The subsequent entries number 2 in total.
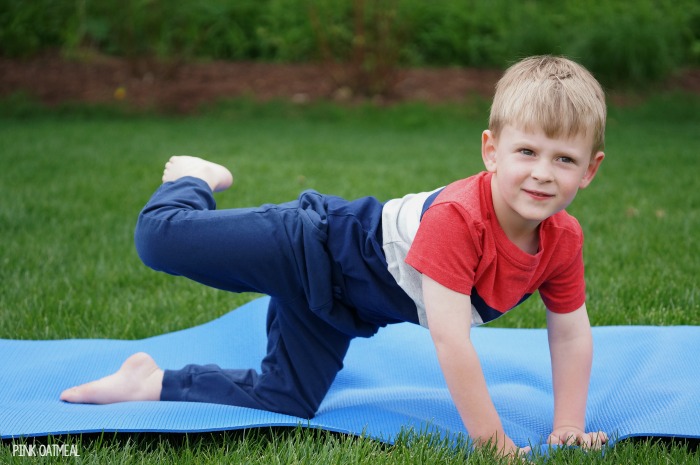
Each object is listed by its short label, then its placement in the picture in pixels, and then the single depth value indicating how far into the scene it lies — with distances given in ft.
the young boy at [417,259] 6.20
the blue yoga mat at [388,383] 6.75
